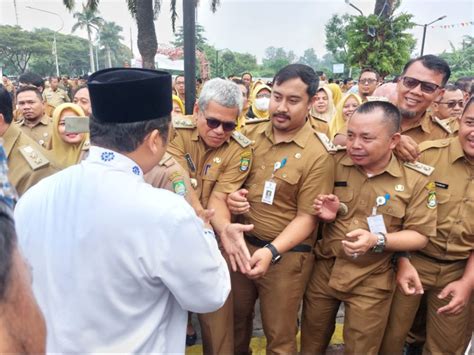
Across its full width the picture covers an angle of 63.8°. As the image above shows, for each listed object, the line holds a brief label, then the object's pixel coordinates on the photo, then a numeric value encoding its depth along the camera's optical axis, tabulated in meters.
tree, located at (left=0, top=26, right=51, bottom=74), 50.34
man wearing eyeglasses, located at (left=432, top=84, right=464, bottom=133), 4.79
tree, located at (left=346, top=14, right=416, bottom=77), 14.56
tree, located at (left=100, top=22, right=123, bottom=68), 80.44
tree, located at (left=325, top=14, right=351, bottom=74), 37.12
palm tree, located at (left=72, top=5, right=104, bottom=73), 57.69
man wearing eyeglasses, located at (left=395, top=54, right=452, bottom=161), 2.71
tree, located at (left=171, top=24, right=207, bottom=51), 60.38
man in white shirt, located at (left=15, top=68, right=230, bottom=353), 1.27
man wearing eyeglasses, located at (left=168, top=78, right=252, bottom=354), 2.51
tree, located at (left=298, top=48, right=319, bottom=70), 139.62
